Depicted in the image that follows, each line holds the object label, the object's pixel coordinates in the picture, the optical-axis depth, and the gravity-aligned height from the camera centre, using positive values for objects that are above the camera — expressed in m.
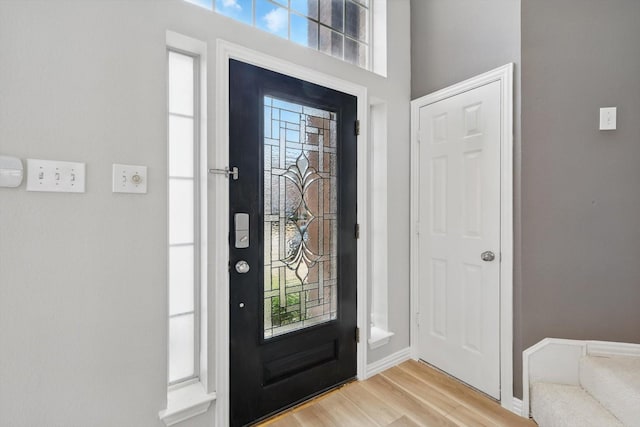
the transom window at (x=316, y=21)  1.73 +1.22
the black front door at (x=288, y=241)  1.63 -0.17
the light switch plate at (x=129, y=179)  1.26 +0.14
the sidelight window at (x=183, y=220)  1.55 -0.04
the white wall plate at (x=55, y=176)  1.11 +0.14
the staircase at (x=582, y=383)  1.48 -0.92
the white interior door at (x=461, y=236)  1.89 -0.16
